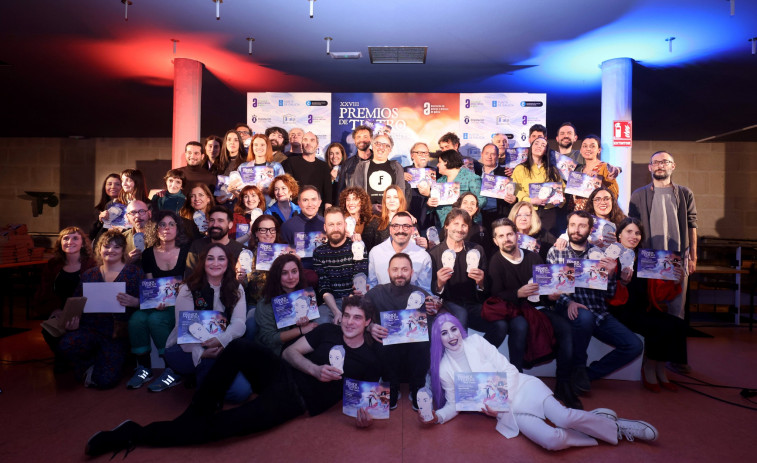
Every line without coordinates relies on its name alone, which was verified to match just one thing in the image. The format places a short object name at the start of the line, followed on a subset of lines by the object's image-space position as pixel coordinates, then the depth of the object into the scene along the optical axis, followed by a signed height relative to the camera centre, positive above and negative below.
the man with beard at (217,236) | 3.93 -0.07
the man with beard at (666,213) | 4.66 +0.25
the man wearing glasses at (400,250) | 3.74 -0.19
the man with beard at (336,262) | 3.78 -0.26
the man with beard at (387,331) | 3.23 -0.68
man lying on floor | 2.76 -1.05
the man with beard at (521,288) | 3.53 -0.42
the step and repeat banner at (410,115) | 6.34 +1.61
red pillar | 5.95 +1.58
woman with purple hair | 2.79 -1.08
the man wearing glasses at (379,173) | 4.86 +0.62
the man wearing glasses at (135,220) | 4.16 +0.06
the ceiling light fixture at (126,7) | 4.41 +2.13
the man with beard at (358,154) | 5.09 +0.85
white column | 5.85 +1.60
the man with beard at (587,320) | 3.64 -0.67
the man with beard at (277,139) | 5.53 +1.08
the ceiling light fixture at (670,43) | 5.13 +2.21
